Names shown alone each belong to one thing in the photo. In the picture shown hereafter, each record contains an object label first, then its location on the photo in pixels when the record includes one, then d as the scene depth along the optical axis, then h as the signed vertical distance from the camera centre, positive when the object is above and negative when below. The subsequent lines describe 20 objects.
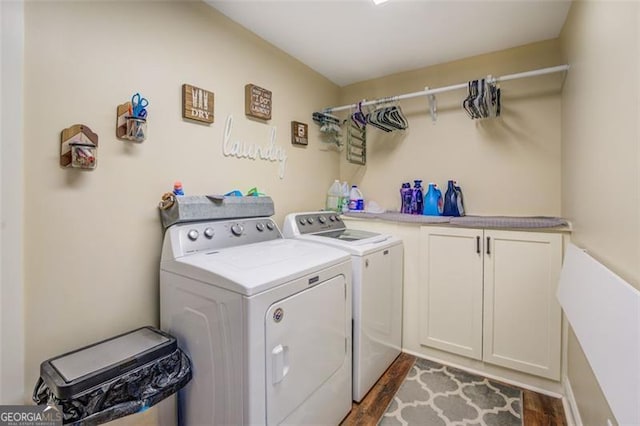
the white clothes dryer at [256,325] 1.19 -0.51
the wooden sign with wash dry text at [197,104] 1.73 +0.63
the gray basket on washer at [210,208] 1.58 +0.02
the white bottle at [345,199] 2.96 +0.12
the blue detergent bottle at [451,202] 2.50 +0.08
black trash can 1.05 -0.64
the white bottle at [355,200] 2.96 +0.11
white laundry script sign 1.99 +0.44
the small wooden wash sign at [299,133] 2.56 +0.67
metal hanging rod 1.96 +0.93
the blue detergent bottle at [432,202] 2.56 +0.08
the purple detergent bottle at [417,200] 2.67 +0.10
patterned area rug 1.74 -1.19
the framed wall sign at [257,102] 2.12 +0.79
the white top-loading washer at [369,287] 1.87 -0.52
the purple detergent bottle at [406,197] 2.72 +0.13
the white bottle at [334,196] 2.98 +0.15
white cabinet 1.95 -0.59
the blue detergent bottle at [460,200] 2.52 +0.09
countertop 1.91 -0.06
